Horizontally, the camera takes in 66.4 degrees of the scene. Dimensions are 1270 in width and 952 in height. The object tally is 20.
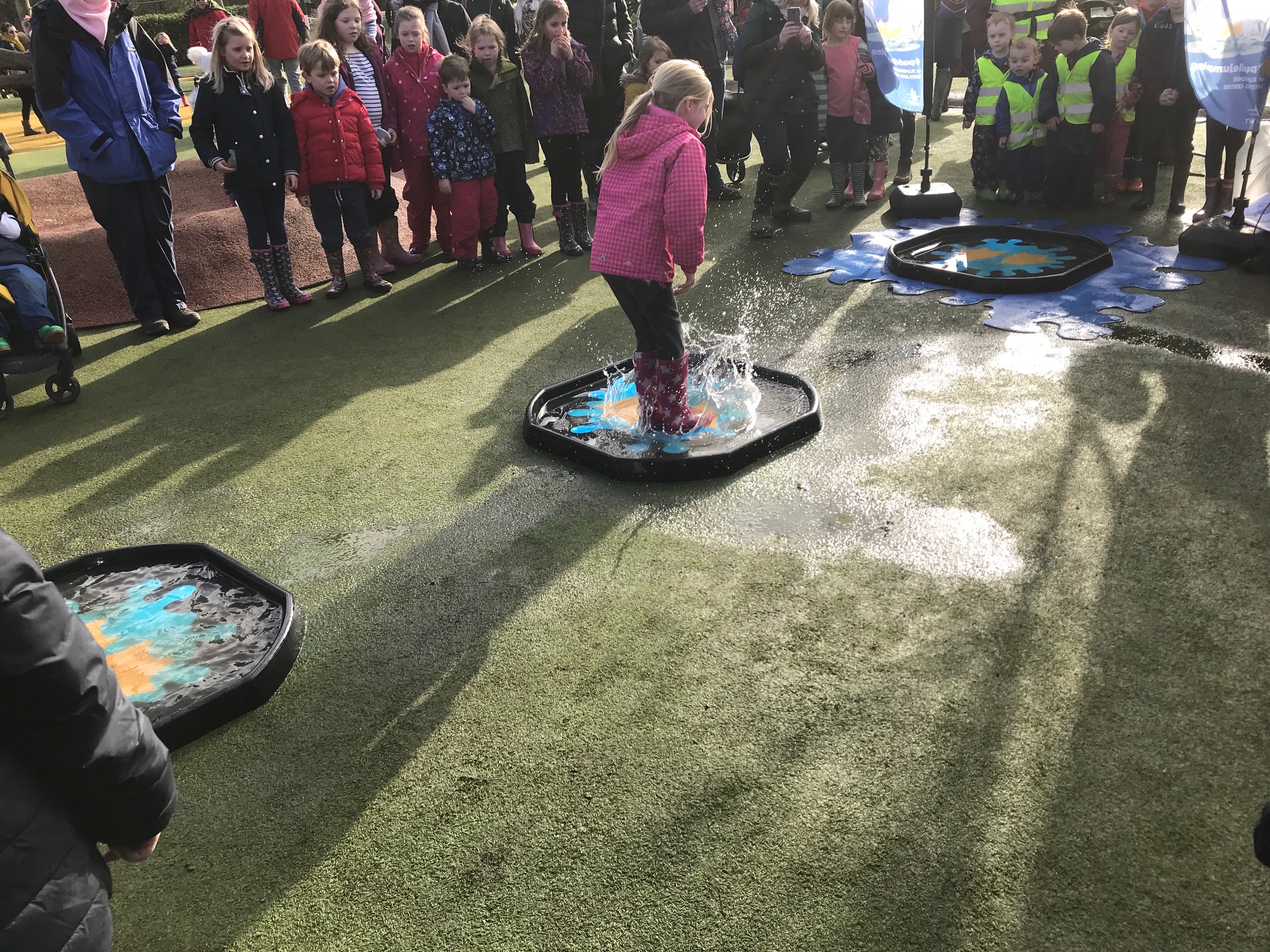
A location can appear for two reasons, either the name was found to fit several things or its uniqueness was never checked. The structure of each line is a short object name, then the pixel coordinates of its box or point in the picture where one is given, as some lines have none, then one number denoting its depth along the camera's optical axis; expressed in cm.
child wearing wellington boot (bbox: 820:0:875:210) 802
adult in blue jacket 566
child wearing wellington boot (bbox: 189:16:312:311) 609
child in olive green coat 702
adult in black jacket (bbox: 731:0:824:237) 734
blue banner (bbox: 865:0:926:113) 731
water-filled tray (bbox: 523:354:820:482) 417
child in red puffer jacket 634
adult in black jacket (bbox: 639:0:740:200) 762
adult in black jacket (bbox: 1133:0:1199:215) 711
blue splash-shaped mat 553
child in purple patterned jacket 708
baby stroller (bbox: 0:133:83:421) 521
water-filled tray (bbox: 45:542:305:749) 296
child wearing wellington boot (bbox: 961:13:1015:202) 797
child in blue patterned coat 681
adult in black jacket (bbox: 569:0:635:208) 776
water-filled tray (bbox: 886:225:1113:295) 603
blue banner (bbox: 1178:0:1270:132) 554
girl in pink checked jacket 402
